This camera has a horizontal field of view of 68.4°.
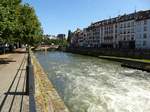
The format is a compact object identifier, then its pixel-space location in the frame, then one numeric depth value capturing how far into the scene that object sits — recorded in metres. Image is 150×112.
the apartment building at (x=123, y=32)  37.85
